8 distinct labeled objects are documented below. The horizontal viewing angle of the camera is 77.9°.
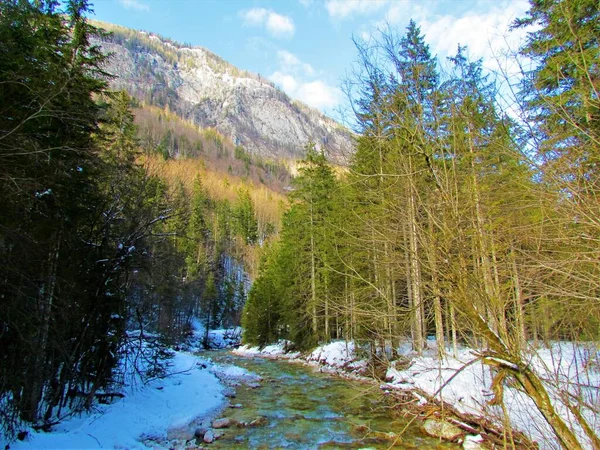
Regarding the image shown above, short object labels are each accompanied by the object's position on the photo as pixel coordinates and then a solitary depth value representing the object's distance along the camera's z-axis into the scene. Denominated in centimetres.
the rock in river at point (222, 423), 901
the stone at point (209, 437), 798
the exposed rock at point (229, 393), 1268
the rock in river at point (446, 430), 748
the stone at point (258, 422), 922
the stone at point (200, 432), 831
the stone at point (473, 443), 678
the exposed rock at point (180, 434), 801
